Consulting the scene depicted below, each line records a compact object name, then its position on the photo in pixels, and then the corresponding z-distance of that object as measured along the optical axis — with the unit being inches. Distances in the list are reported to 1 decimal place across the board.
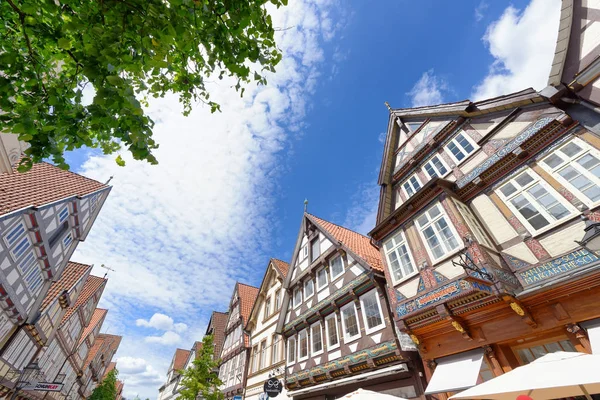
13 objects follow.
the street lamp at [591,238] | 213.8
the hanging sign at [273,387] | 525.0
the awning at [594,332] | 199.8
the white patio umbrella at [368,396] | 263.7
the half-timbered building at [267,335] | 620.1
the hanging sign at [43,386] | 599.2
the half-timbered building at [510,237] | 235.5
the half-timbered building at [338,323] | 357.1
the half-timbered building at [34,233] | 446.6
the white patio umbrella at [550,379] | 148.5
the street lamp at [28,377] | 609.9
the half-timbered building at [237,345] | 751.7
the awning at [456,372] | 261.4
